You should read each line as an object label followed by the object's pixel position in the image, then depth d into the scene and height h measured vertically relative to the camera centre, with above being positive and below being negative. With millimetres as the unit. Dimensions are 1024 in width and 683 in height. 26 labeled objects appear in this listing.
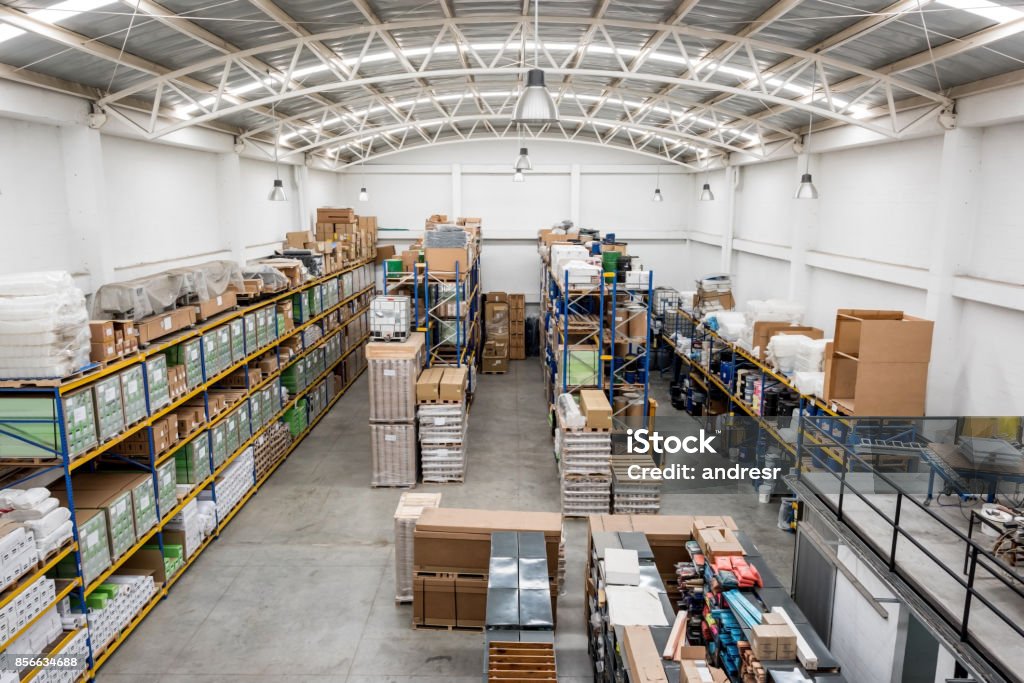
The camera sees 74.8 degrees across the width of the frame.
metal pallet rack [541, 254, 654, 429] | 12195 -1860
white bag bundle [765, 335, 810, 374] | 11298 -1937
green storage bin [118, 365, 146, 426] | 7559 -1891
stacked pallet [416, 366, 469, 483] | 11547 -3368
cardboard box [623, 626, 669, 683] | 5146 -3367
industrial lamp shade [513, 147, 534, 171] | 15055 +1545
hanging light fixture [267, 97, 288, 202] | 14531 +780
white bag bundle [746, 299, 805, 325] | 13547 -1549
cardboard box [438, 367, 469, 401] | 11547 -2679
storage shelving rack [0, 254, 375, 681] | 6426 -2608
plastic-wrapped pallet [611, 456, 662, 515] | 10227 -3974
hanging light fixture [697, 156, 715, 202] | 17788 +1074
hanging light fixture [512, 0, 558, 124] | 6234 +1174
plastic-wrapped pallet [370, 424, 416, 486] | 11570 -3840
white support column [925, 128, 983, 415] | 9594 -152
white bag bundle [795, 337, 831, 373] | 10836 -1936
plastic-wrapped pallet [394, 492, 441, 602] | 8117 -3801
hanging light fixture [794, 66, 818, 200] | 10930 +773
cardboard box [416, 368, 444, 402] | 11484 -2711
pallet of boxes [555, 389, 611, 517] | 10445 -3531
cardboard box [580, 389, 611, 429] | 10406 -2808
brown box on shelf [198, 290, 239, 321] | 9930 -1180
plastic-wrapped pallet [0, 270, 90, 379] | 6430 -965
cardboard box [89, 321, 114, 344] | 7086 -1105
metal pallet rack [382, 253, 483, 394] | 13305 -1635
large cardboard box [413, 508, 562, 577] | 7738 -3533
